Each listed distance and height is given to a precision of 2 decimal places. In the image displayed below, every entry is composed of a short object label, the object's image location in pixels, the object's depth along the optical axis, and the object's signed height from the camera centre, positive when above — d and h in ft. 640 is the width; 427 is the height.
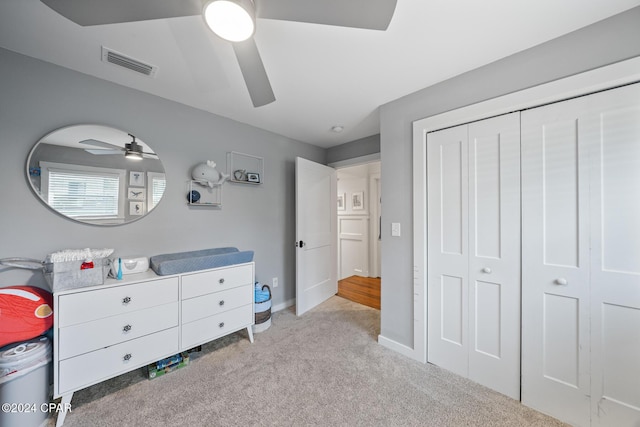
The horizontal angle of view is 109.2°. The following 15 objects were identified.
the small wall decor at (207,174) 7.25 +1.29
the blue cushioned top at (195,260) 5.76 -1.33
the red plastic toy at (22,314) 4.18 -1.93
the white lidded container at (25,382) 3.97 -3.10
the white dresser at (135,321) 4.55 -2.57
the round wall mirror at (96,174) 5.25 +1.00
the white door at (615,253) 3.97 -0.70
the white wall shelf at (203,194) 7.36 +0.66
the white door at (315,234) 9.29 -0.92
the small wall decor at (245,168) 8.43 +1.78
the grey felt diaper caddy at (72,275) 4.51 -1.26
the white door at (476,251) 5.13 -0.91
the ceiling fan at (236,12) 3.07 +2.89
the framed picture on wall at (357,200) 14.96 +0.91
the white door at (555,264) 4.39 -1.02
